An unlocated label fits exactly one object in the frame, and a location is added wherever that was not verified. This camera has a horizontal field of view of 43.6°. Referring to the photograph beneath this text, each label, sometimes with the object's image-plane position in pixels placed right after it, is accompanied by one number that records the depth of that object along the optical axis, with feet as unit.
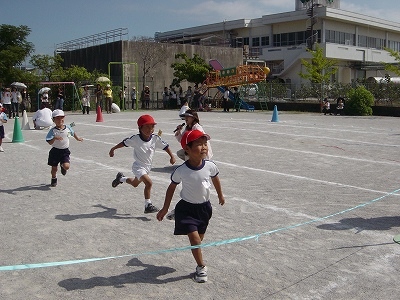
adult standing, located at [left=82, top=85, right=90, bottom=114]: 97.19
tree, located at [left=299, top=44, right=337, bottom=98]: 138.10
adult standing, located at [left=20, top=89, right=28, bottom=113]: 94.93
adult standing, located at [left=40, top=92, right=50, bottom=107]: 85.50
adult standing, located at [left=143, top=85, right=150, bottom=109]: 118.13
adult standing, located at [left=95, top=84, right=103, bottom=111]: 95.85
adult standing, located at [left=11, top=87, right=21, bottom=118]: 85.35
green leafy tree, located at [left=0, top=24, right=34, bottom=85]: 105.70
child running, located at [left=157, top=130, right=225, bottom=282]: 15.44
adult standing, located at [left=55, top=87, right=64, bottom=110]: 89.55
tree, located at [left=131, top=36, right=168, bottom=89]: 129.29
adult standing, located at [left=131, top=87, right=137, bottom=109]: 117.52
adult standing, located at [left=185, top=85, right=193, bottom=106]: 116.47
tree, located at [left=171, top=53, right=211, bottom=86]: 120.16
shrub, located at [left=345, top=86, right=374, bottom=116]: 92.38
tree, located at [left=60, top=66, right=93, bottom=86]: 111.86
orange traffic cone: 74.95
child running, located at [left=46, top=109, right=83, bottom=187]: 28.48
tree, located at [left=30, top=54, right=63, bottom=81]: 119.14
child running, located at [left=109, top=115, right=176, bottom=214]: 22.56
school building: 179.73
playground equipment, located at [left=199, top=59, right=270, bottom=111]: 102.63
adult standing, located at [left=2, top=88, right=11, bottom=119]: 84.53
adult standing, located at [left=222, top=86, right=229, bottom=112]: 105.40
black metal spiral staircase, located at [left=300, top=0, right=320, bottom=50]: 175.73
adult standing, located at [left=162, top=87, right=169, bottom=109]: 122.37
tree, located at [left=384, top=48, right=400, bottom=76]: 92.24
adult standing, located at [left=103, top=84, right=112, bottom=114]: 98.94
